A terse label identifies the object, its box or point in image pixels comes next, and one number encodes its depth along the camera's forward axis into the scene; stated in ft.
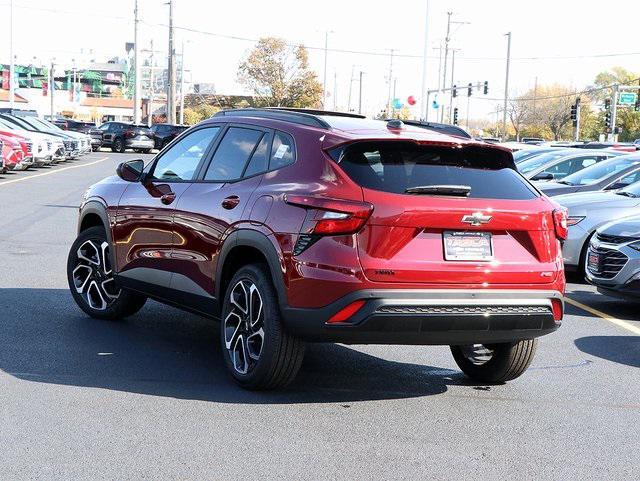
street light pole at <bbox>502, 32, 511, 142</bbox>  259.12
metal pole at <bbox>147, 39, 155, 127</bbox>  348.59
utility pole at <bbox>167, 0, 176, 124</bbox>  205.26
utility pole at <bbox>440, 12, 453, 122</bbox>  255.09
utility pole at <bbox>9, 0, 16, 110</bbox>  195.21
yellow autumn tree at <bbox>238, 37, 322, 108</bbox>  293.84
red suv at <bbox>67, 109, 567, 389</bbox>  19.34
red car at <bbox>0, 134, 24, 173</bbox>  91.20
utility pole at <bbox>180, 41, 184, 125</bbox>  306.23
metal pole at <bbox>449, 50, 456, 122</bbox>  321.65
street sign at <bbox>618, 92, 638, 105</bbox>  285.43
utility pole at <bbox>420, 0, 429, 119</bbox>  176.41
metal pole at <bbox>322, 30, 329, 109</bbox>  268.78
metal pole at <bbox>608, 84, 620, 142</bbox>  240.73
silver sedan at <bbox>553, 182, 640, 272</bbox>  40.88
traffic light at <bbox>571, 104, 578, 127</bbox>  243.32
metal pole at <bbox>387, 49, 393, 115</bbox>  361.14
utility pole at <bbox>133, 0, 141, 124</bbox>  207.39
